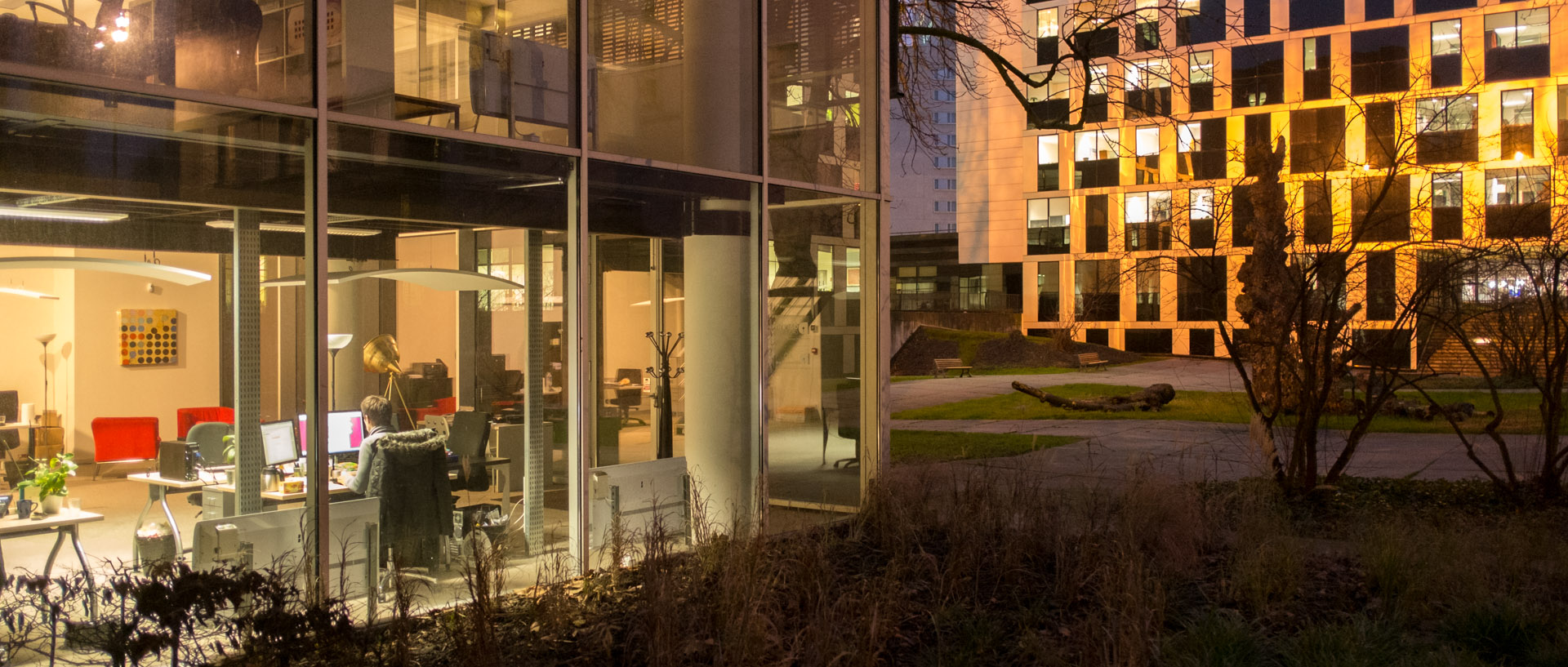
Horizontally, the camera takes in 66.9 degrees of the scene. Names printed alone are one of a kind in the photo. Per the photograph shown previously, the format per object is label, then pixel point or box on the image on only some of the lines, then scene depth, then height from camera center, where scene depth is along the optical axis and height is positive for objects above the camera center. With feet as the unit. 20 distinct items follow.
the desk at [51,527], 16.89 -2.86
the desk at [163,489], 18.02 -2.50
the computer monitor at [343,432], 20.56 -1.85
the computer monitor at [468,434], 23.80 -2.16
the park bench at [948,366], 116.26 -4.06
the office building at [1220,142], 110.63 +19.31
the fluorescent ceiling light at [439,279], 20.66 +0.91
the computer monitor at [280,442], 20.25 -1.96
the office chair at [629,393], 27.86 -1.57
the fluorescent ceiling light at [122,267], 16.84 +0.93
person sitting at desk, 21.71 -1.94
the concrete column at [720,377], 29.17 -1.28
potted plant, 17.02 -2.17
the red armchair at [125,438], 17.66 -1.65
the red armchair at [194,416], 18.49 -1.41
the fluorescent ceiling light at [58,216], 16.70 +1.65
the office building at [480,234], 17.58 +1.77
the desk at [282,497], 20.16 -2.88
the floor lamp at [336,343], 20.51 -0.26
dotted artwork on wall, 17.87 -0.13
